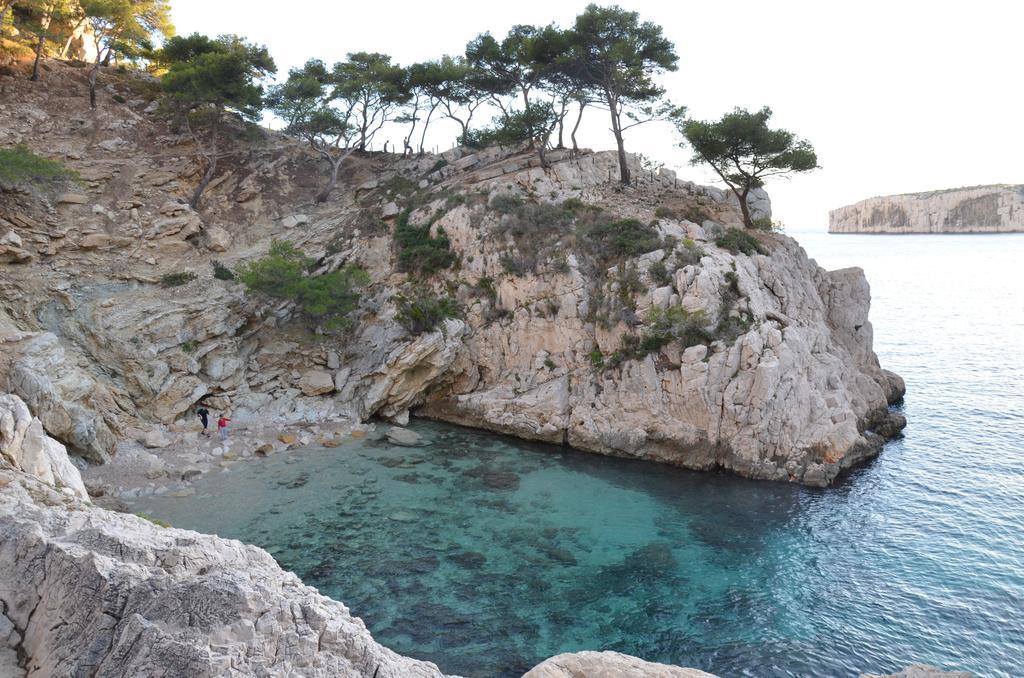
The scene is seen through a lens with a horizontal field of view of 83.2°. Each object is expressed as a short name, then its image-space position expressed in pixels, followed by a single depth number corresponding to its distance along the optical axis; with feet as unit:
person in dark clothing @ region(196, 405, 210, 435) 79.82
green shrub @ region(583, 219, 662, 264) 92.19
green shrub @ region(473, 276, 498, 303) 99.45
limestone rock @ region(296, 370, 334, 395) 93.56
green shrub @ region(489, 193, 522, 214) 104.32
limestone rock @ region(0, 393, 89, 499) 35.76
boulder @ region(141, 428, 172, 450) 73.87
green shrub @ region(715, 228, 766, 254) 93.86
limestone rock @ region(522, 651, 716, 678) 26.16
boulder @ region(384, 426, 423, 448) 83.97
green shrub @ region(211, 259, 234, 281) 96.89
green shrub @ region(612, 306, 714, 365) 81.20
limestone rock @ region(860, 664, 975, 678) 31.63
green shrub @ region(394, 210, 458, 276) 103.96
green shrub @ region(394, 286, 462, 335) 96.78
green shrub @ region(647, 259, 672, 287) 87.20
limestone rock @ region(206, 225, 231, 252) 104.88
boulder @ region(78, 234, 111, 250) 92.22
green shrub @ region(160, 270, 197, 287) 92.53
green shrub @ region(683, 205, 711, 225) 101.71
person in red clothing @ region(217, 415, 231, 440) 78.95
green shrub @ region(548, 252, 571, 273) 94.05
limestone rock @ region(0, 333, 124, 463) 64.44
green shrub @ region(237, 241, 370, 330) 91.86
